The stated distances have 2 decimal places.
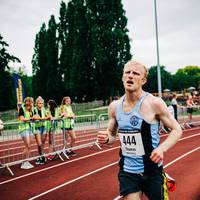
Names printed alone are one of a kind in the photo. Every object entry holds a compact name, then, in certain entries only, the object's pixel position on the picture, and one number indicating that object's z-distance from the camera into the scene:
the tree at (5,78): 36.44
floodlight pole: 20.25
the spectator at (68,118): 10.68
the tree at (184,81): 120.41
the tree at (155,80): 99.44
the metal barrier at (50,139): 10.37
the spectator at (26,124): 9.01
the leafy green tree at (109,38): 42.03
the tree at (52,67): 54.72
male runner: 2.83
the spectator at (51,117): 10.28
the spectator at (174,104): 16.75
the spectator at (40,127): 9.59
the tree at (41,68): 59.47
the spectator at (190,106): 18.42
